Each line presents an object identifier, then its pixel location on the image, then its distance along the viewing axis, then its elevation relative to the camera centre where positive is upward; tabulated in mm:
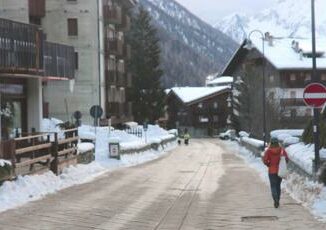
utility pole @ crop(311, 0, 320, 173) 19253 +188
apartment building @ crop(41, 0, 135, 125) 63094 +6349
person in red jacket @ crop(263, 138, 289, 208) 16734 -1035
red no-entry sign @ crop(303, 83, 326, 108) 19656 +582
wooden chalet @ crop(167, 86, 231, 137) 133375 +1388
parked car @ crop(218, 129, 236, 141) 103156 -2494
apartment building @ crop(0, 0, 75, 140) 24562 +1882
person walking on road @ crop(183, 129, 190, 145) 83125 -2242
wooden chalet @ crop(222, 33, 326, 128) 89062 +7126
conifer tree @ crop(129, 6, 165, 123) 93562 +6439
